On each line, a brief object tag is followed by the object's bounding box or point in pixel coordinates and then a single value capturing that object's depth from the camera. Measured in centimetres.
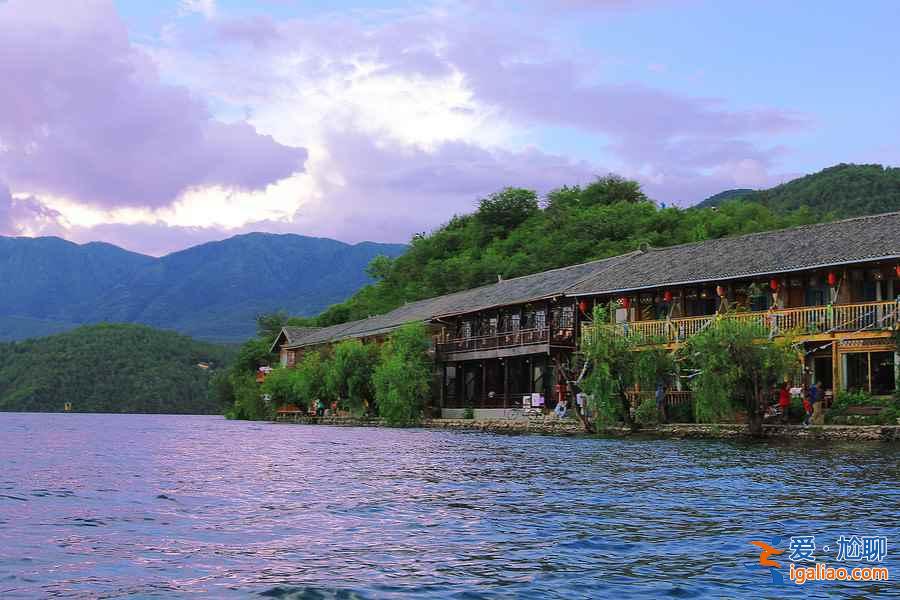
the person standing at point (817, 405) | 2877
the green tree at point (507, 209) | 9662
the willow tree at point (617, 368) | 3200
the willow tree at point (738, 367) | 2836
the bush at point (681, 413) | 3281
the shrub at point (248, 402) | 7888
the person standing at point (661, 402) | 3300
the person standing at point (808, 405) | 2890
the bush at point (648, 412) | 3291
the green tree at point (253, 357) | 8756
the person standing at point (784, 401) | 2991
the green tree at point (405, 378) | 4906
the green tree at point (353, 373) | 5397
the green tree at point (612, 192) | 9538
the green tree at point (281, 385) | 6512
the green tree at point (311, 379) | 5928
